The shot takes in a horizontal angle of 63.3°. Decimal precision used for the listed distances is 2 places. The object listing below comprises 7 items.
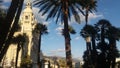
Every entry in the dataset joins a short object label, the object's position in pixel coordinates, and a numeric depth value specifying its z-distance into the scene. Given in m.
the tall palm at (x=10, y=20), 4.88
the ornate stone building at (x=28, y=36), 43.48
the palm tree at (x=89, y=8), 11.97
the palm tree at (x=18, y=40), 26.34
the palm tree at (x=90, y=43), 19.98
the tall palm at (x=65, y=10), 10.82
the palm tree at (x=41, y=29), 25.78
